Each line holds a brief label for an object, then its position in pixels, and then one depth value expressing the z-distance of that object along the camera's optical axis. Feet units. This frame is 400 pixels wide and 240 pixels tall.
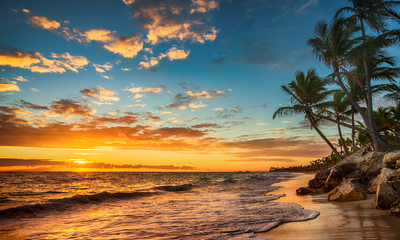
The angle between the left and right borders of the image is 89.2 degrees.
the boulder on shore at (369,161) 44.93
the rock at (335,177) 43.86
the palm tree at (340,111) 83.41
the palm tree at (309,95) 73.15
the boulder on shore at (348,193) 28.09
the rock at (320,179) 51.55
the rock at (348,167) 44.41
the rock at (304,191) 44.55
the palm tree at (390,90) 62.37
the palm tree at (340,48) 55.42
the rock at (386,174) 26.49
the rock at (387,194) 20.47
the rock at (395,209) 17.79
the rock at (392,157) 34.69
